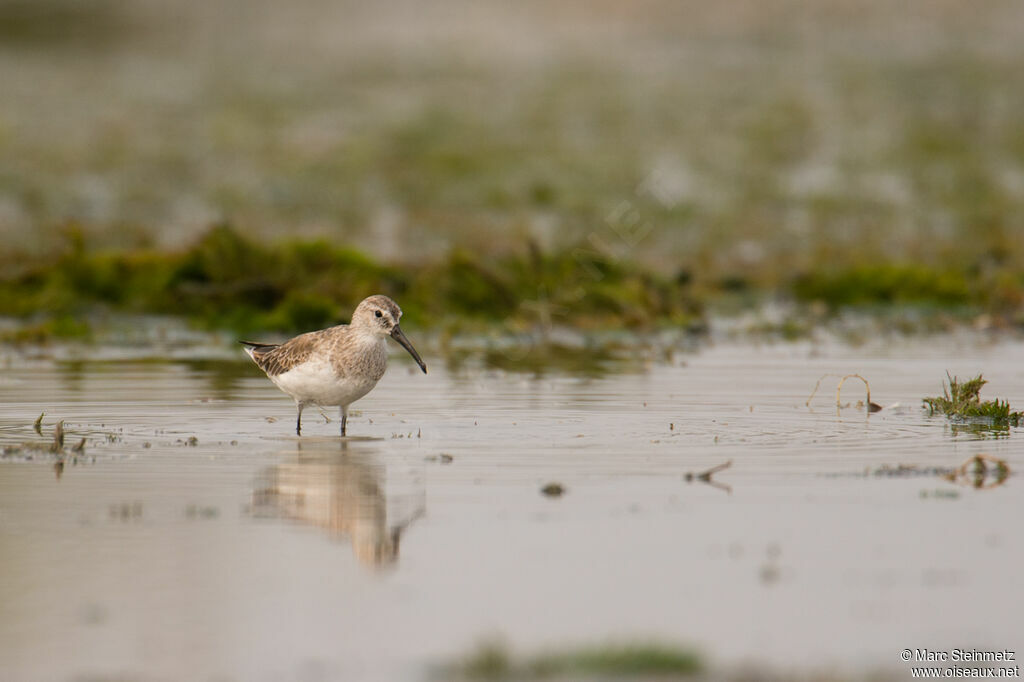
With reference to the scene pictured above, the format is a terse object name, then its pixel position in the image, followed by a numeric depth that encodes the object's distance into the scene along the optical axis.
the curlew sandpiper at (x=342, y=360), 12.83
